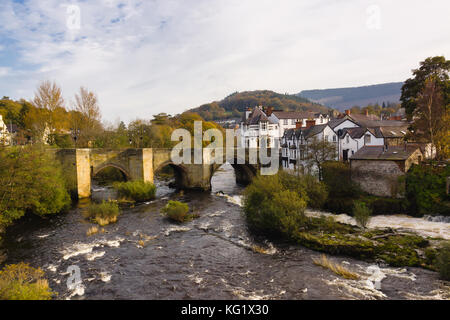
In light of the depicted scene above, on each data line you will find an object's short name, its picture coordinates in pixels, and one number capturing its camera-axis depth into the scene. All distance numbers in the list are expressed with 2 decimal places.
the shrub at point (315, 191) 24.64
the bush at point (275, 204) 19.83
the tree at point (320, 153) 31.77
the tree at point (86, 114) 48.95
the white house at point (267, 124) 61.38
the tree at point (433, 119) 28.08
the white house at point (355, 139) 34.94
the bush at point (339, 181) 27.28
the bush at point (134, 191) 31.22
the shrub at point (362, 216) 20.75
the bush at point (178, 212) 24.47
